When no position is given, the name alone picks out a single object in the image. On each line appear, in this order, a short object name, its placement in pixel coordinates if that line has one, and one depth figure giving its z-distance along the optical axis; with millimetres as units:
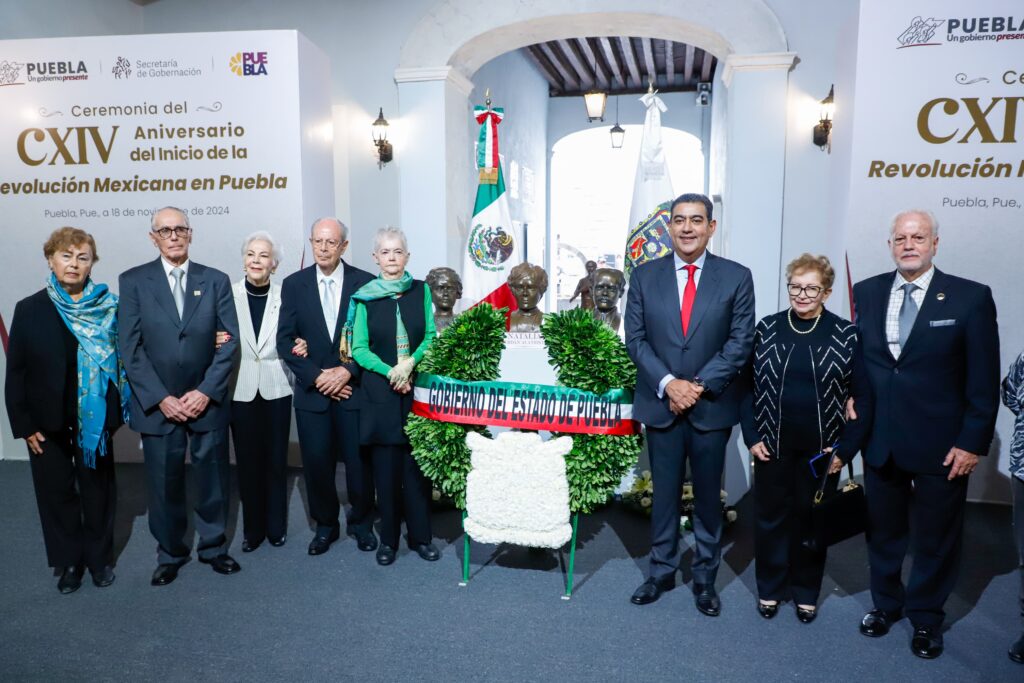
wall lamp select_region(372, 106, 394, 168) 5516
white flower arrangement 3049
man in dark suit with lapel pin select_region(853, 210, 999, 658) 2541
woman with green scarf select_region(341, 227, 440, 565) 3326
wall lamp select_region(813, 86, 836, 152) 4807
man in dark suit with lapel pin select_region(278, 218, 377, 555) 3395
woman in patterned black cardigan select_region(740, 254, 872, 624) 2697
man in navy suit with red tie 2854
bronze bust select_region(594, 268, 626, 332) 4020
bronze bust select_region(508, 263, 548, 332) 4078
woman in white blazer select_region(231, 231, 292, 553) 3514
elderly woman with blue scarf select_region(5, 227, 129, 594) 3059
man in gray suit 3172
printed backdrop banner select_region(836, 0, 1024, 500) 3932
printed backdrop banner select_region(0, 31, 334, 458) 4523
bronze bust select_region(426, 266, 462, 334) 4242
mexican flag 5703
